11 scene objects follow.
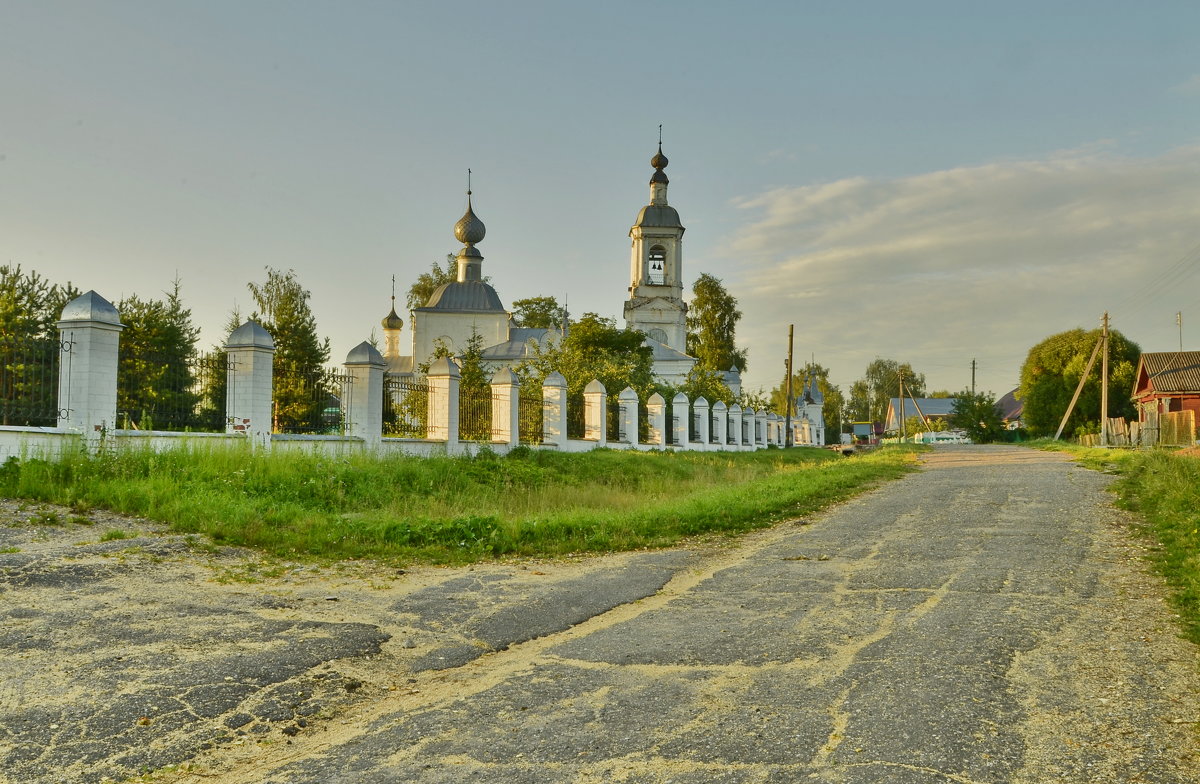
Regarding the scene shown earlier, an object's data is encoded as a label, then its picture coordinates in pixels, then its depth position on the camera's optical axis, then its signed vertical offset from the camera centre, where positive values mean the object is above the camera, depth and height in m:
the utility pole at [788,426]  44.91 +0.30
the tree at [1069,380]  48.97 +2.95
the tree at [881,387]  111.26 +5.57
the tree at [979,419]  60.75 +0.85
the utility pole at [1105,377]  38.26 +2.38
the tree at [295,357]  14.73 +2.65
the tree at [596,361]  27.22 +2.30
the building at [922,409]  103.75 +2.67
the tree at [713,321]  63.38 +7.90
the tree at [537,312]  61.88 +8.36
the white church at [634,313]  48.97 +7.01
